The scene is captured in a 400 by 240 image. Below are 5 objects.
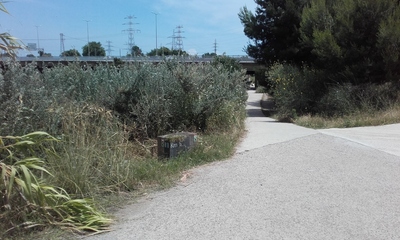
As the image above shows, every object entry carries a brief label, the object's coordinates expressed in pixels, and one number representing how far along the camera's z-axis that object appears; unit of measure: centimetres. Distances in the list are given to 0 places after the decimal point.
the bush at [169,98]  918
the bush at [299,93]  1836
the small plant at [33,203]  425
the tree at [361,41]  1550
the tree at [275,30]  2597
